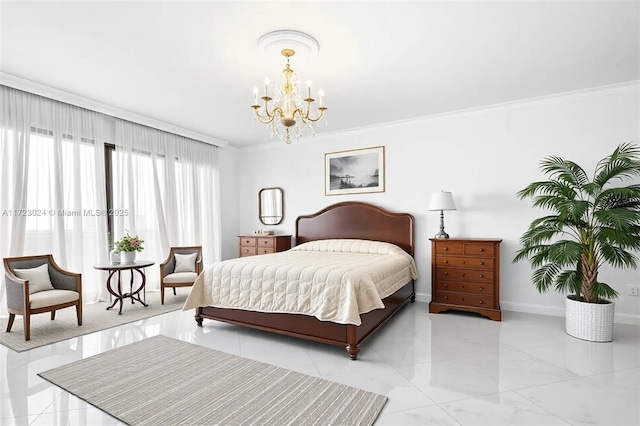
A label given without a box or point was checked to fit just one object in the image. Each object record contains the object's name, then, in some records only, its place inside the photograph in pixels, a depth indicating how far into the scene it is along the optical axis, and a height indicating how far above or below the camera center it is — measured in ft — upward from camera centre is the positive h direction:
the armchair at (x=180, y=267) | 15.08 -2.81
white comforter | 9.29 -2.39
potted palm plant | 10.05 -0.98
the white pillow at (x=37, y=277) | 11.12 -2.28
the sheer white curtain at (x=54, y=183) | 12.01 +1.02
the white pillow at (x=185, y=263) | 16.02 -2.64
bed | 9.45 -3.19
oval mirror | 20.01 +0.06
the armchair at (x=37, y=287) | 10.40 -2.63
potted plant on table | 14.10 -1.66
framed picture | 16.96 +1.83
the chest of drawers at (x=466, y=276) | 12.69 -2.76
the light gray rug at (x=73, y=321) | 10.27 -4.09
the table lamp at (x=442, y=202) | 13.75 +0.14
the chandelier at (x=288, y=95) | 9.36 +3.23
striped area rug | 6.46 -4.03
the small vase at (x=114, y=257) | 14.06 -2.04
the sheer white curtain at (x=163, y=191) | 15.88 +0.87
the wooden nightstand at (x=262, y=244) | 18.43 -2.07
